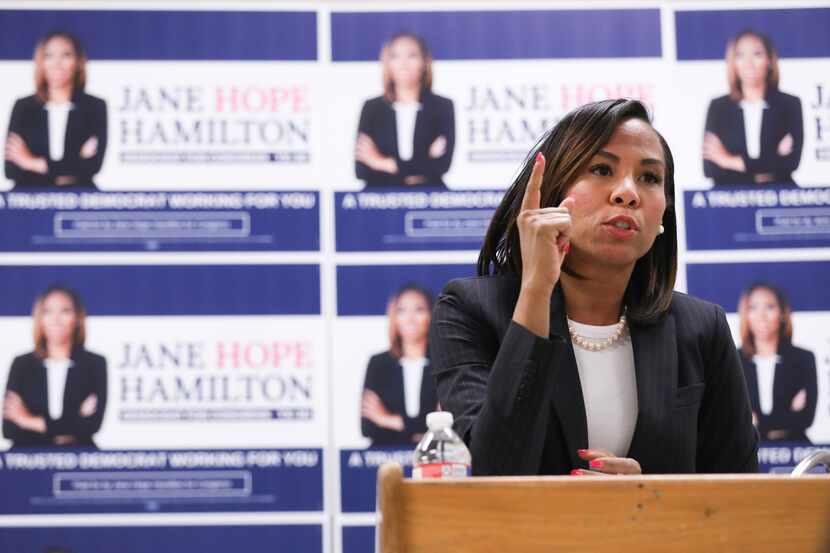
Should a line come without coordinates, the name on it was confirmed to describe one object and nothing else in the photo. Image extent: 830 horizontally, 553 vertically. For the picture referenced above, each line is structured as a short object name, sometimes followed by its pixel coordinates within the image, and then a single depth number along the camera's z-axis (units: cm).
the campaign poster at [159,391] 754
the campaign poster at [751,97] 796
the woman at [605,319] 369
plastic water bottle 307
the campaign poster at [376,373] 759
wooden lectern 227
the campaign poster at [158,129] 776
